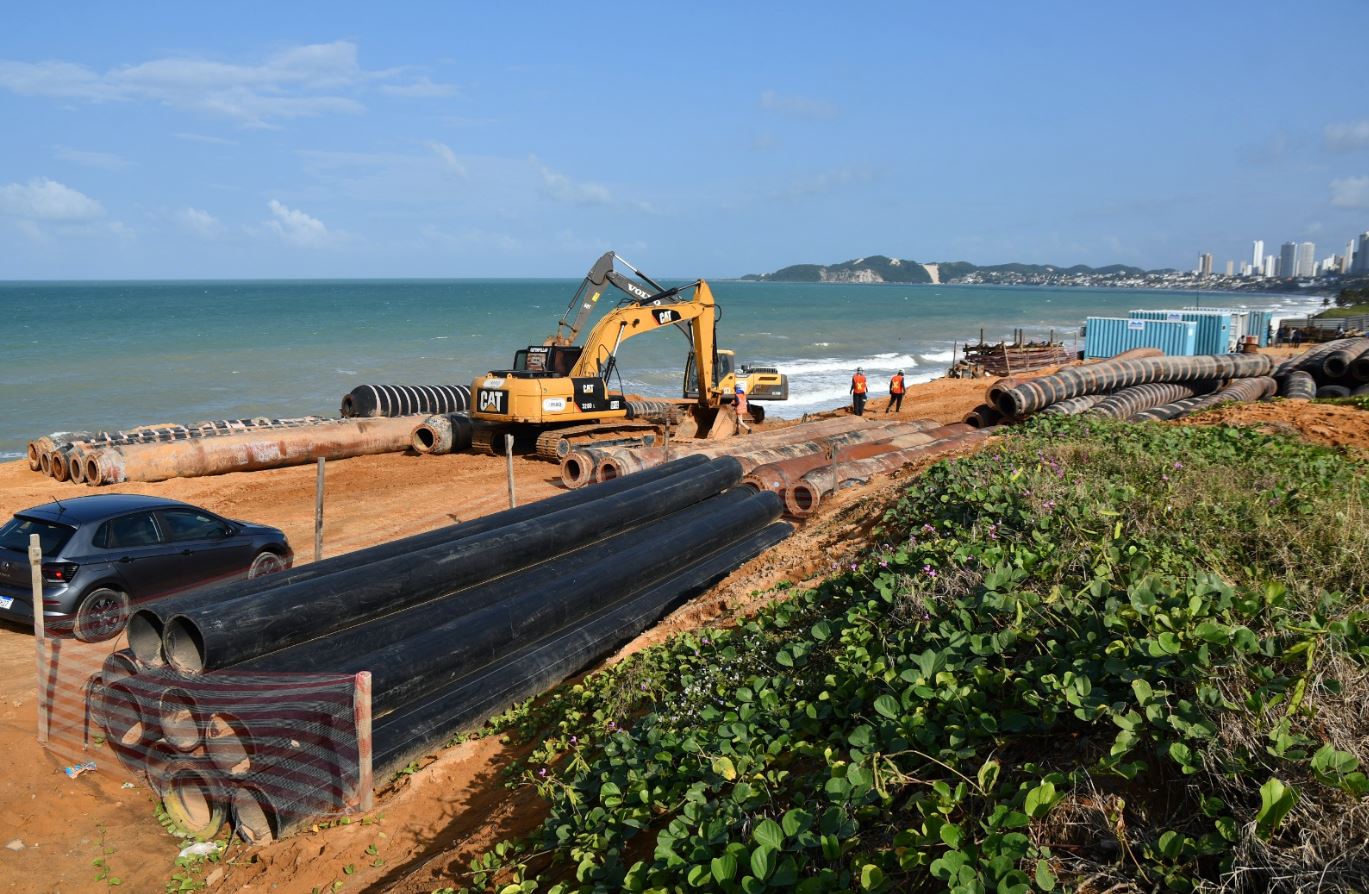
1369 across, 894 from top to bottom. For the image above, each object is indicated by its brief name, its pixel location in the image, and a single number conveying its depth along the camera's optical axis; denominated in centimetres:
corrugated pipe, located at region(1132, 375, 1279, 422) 2239
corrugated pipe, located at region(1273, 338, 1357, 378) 2712
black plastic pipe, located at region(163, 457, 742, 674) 662
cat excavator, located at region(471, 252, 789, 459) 2186
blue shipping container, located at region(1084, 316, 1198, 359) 4000
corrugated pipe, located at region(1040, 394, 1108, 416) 2098
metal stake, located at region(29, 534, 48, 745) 808
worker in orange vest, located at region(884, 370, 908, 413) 3017
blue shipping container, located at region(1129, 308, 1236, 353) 4056
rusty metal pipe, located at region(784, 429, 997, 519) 1406
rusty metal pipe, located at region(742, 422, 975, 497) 1438
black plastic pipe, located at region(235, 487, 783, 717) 732
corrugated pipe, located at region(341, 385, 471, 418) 2614
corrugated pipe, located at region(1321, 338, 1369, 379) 2592
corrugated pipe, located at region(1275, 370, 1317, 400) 2495
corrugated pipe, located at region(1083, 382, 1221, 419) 2054
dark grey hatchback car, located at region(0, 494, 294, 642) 1039
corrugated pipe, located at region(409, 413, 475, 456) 2378
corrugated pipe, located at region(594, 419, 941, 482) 1666
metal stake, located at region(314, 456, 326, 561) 1169
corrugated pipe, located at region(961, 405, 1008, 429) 2234
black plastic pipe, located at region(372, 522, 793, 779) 706
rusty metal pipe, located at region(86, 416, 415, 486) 1978
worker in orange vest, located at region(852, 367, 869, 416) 2812
